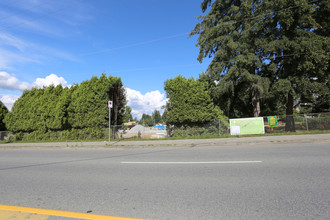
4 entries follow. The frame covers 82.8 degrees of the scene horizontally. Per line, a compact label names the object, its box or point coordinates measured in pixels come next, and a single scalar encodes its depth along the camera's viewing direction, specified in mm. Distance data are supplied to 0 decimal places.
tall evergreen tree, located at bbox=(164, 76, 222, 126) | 16578
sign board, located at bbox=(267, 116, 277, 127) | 15836
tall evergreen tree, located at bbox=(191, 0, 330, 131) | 16594
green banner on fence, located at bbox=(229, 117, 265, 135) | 15347
